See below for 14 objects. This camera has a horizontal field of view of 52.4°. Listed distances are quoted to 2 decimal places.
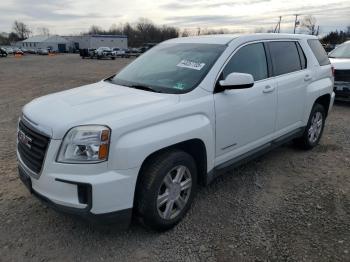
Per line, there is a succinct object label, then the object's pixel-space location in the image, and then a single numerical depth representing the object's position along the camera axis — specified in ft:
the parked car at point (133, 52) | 194.29
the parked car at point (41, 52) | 232.94
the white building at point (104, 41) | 276.41
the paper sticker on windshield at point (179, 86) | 11.74
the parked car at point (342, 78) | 29.71
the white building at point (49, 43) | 322.34
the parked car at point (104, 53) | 153.24
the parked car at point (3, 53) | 176.86
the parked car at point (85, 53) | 163.81
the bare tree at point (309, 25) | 237.33
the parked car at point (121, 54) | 183.32
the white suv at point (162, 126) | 9.27
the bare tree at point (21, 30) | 424.05
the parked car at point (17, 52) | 215.55
